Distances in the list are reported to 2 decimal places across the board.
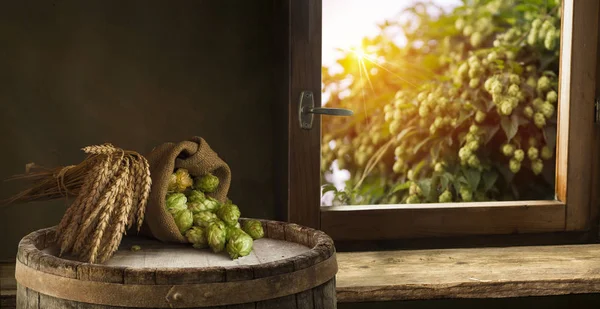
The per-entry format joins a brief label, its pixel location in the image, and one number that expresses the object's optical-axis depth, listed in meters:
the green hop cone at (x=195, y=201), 1.64
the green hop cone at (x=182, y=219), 1.61
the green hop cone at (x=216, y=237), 1.54
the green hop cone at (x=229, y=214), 1.61
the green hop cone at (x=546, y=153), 2.69
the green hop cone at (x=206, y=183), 1.71
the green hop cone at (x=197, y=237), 1.60
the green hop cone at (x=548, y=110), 2.67
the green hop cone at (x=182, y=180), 1.65
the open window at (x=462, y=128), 2.29
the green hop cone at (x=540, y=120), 2.68
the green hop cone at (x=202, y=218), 1.63
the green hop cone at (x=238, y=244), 1.52
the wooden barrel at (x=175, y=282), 1.27
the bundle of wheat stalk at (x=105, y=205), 1.44
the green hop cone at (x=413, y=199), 2.72
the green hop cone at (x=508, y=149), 2.75
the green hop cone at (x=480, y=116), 2.75
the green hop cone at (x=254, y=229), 1.68
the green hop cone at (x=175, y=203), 1.60
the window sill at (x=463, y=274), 2.00
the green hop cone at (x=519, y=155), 2.73
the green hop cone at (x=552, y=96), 2.66
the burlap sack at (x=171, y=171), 1.58
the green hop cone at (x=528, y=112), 2.71
